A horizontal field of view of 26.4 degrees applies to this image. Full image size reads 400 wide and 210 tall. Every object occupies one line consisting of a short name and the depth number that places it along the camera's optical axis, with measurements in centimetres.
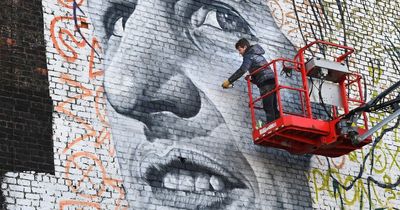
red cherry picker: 1416
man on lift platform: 1476
